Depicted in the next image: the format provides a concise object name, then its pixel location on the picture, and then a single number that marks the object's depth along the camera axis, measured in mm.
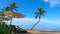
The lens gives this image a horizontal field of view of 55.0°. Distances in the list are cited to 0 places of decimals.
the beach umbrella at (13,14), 3736
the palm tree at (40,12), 13654
